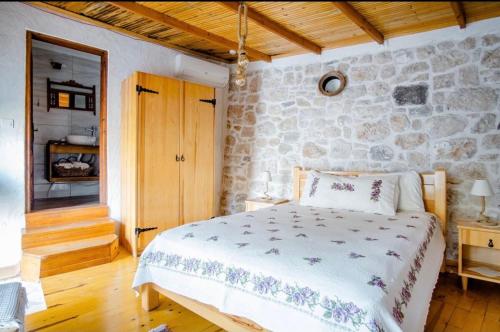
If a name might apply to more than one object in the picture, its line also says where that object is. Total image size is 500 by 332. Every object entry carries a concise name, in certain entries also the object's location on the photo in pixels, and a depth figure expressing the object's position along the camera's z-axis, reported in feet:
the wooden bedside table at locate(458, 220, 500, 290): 8.01
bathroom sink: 15.72
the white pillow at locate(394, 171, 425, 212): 9.32
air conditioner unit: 12.43
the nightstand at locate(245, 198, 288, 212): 11.96
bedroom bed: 4.29
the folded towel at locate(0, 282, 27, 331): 4.40
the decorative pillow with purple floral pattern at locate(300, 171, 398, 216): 9.04
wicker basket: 15.56
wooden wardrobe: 10.57
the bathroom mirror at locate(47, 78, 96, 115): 15.74
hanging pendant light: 6.34
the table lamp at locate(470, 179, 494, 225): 8.20
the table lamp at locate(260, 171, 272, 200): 12.51
